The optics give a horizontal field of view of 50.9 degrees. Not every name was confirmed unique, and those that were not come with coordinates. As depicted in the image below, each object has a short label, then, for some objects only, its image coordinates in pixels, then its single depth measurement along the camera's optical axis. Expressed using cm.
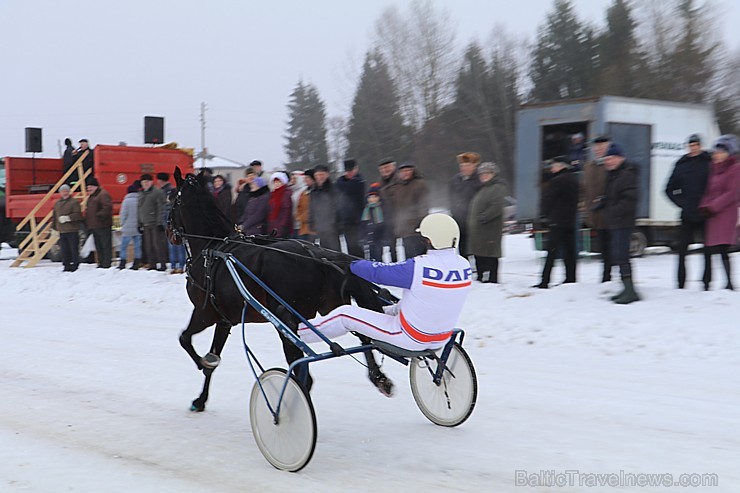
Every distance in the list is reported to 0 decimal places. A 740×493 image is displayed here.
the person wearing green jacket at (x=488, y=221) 1051
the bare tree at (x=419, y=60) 3947
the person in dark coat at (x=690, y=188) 888
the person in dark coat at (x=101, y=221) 1532
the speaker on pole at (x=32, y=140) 1870
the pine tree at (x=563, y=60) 4500
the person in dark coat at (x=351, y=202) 1148
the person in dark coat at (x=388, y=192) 1119
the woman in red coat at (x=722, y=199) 864
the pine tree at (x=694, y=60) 3541
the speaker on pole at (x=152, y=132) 1917
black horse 573
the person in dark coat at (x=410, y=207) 1071
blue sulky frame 484
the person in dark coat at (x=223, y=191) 1305
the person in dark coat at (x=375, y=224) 1169
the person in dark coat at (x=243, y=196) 1272
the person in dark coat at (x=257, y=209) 1189
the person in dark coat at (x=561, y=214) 988
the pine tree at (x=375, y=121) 4216
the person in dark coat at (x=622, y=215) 883
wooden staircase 1672
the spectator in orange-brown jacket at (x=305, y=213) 1200
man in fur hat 1109
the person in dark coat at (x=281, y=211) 1198
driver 482
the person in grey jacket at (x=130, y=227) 1485
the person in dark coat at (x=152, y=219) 1425
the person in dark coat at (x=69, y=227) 1555
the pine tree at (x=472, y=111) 4122
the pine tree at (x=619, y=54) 3878
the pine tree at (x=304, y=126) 7056
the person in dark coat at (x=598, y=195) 984
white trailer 1460
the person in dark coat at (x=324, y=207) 1158
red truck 1741
